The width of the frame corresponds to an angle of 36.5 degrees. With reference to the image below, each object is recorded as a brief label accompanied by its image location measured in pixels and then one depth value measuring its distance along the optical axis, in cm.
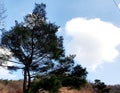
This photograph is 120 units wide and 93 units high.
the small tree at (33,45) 1505
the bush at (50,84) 1324
